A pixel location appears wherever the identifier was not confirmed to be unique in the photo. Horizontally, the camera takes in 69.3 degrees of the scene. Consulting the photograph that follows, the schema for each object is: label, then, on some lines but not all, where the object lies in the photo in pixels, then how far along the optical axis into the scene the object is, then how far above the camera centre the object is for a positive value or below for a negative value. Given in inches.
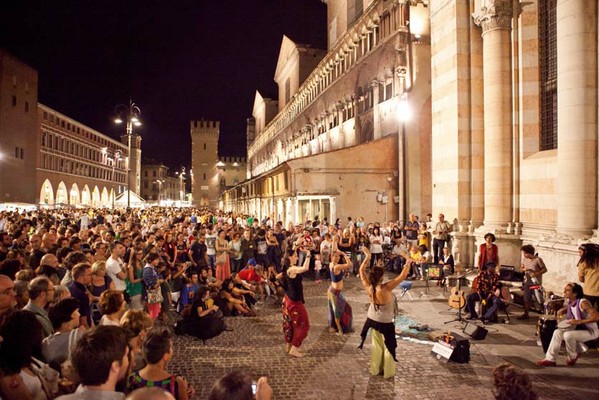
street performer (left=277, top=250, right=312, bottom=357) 305.4 -74.7
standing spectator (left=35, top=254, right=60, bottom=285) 281.2 -40.0
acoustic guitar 384.2 -81.5
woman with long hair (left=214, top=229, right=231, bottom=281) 524.3 -61.9
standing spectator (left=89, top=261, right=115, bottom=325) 286.7 -52.1
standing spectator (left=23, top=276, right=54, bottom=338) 202.1 -41.1
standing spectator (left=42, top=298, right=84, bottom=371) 168.6 -50.5
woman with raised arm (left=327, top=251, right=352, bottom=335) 357.1 -82.2
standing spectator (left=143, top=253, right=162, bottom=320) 361.7 -61.3
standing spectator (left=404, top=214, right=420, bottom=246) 685.3 -36.5
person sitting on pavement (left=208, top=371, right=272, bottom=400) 104.1 -43.7
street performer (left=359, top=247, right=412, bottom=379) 265.1 -71.8
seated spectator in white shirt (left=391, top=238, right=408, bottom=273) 652.1 -73.9
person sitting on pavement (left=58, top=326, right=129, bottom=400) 114.5 -42.0
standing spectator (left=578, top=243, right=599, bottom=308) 300.5 -43.9
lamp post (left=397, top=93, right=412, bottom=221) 900.6 +119.2
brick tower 3998.5 +437.2
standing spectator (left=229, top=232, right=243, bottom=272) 599.2 -61.1
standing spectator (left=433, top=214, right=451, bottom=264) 561.9 -36.4
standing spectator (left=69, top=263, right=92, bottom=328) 240.7 -44.6
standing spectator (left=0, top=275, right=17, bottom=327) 184.9 -38.5
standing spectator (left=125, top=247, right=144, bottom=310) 362.0 -63.0
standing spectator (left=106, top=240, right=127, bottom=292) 337.7 -49.1
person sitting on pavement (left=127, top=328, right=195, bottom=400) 151.3 -58.2
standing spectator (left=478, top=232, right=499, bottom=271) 430.0 -44.2
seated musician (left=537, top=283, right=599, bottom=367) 275.4 -79.0
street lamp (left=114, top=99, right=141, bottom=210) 988.6 +212.9
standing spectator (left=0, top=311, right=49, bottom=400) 131.3 -45.5
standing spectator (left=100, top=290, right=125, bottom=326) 211.5 -48.3
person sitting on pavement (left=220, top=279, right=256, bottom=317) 424.8 -92.7
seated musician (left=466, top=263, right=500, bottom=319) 375.9 -71.3
